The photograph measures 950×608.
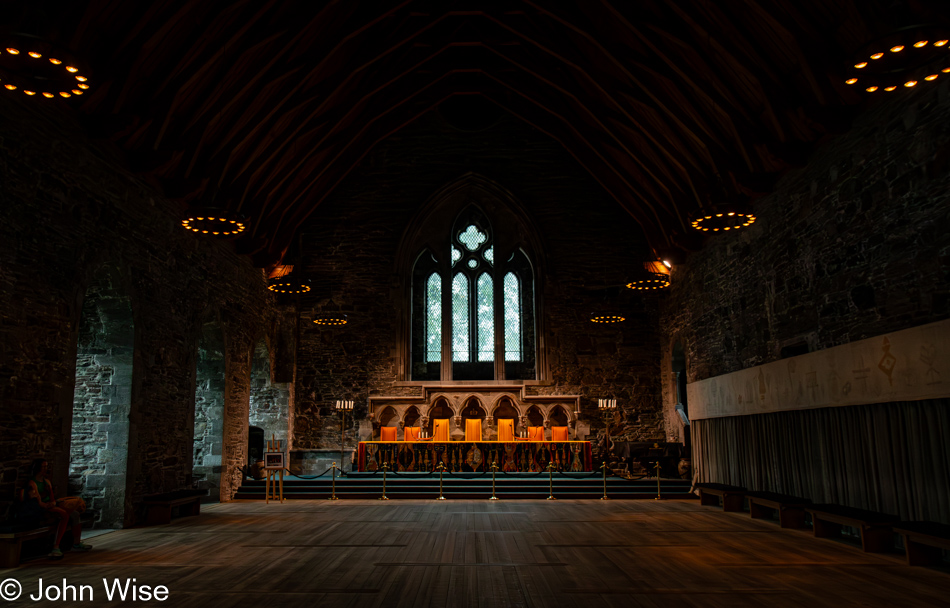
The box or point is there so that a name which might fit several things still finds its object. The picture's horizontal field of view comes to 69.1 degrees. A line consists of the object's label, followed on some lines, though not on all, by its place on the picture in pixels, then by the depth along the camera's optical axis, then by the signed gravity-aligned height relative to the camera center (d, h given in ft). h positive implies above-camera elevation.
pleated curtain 23.12 -1.58
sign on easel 38.32 -2.20
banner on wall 22.31 +1.62
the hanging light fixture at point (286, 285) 43.57 +8.97
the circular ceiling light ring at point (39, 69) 16.53 +9.19
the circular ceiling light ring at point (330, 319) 49.19 +7.65
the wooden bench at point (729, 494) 35.09 -3.82
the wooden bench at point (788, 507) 29.09 -3.76
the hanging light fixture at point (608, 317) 47.85 +7.20
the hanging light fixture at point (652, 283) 43.55 +8.62
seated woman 22.62 -2.11
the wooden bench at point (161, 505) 31.68 -3.45
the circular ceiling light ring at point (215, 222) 29.12 +8.83
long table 48.93 -2.19
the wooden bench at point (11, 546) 21.02 -3.43
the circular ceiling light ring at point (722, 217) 29.66 +8.80
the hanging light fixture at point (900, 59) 17.43 +9.34
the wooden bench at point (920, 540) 20.38 -3.70
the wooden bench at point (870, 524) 23.38 -3.68
